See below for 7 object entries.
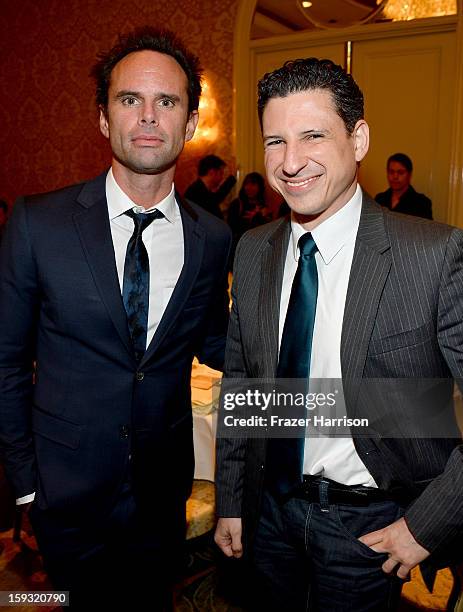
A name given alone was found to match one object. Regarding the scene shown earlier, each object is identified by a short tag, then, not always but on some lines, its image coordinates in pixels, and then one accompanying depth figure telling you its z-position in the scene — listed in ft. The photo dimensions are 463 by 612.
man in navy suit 4.80
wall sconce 18.69
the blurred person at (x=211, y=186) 17.02
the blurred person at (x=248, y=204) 17.08
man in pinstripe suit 3.91
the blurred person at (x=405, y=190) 15.25
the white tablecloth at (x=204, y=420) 7.02
